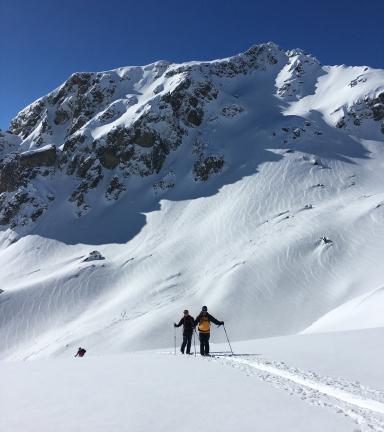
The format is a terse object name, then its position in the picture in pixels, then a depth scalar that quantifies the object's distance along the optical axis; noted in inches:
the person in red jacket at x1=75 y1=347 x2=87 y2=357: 581.9
